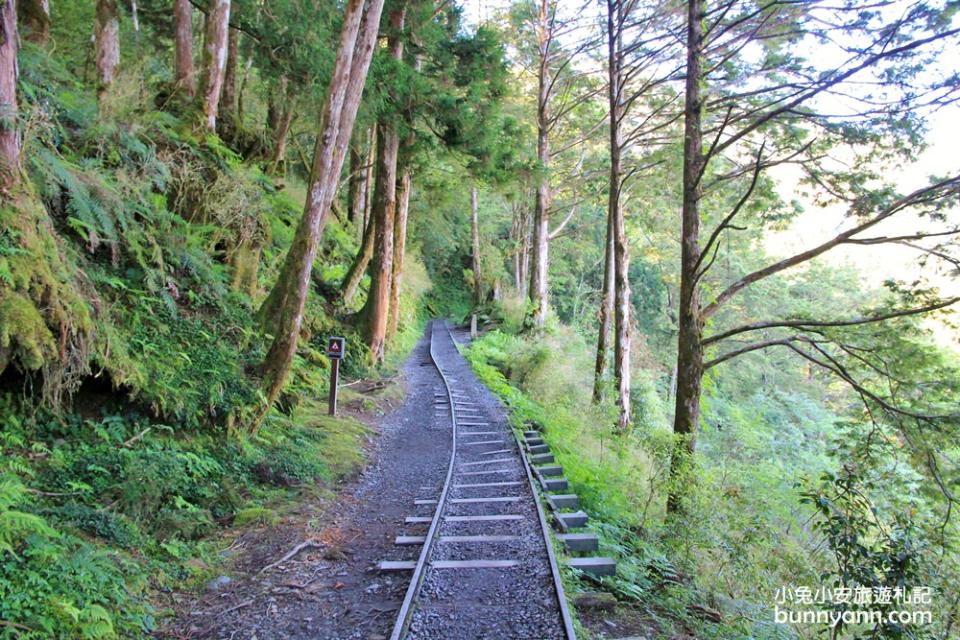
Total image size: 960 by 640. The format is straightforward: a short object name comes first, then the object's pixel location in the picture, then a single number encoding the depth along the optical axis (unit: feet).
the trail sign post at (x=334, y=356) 32.63
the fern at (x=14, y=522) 11.23
